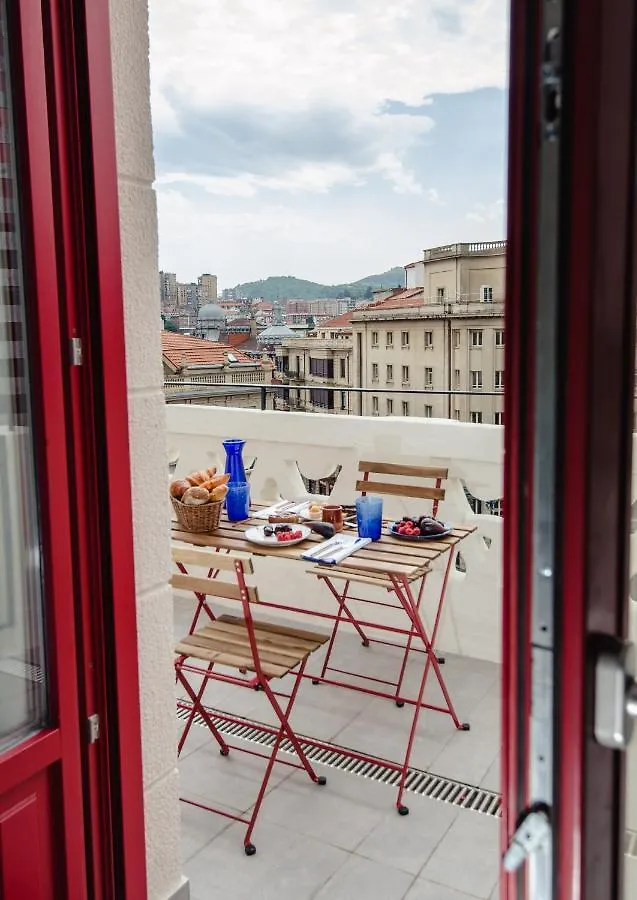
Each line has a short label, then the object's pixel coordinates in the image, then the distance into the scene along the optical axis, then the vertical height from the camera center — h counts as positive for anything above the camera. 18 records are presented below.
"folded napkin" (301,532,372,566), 2.38 -0.61
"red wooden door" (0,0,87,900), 1.26 -0.27
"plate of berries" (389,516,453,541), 2.61 -0.59
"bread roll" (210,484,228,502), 2.70 -0.46
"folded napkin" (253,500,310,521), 2.89 -0.57
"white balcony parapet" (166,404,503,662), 3.17 -0.47
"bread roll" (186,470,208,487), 2.79 -0.43
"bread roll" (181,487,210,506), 2.67 -0.47
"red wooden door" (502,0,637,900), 0.60 -0.07
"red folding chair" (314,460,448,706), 3.00 -0.52
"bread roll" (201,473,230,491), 2.74 -0.44
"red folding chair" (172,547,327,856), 2.13 -0.87
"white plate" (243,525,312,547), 2.55 -0.59
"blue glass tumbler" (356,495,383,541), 2.61 -0.53
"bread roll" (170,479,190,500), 2.75 -0.46
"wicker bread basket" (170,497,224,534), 2.68 -0.54
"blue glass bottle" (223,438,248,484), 2.80 -0.36
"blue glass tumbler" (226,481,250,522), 2.84 -0.52
